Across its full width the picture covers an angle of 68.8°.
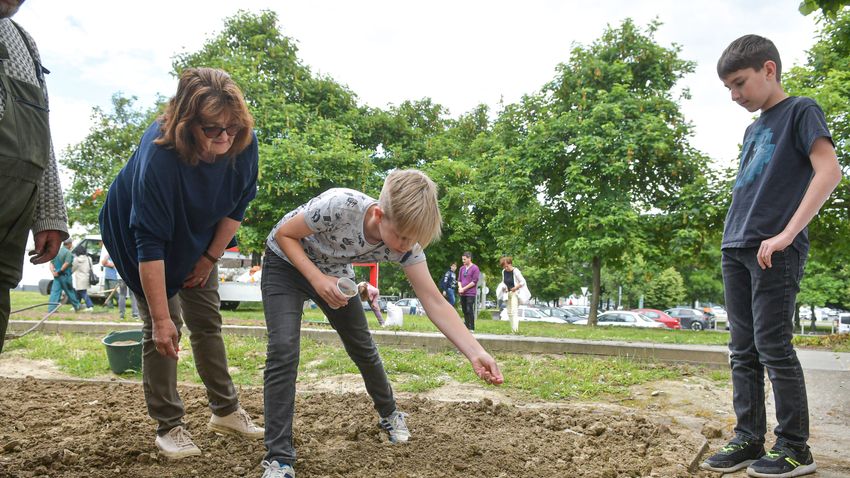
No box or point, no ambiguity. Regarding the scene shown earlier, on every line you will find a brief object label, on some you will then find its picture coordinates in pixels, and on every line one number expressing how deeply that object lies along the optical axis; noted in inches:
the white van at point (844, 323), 1518.2
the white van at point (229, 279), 668.7
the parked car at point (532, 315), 1298.0
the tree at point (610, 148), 701.3
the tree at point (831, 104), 510.0
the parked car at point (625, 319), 1206.7
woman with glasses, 103.3
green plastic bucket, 224.8
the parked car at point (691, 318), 1521.9
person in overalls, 84.2
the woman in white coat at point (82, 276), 583.4
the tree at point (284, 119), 840.9
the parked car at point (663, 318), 1258.6
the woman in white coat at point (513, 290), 450.5
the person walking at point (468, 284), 493.7
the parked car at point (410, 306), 1394.4
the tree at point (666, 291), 1904.5
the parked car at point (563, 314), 1439.5
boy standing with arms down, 110.4
